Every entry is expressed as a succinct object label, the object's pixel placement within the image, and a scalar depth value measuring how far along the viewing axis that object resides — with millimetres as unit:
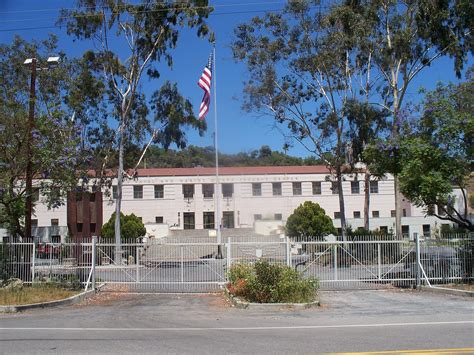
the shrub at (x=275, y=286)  15523
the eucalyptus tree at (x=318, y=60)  31884
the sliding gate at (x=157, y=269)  20328
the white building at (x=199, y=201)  62906
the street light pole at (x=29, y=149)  19859
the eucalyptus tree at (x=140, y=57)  31062
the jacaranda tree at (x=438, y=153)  19594
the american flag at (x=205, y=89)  29266
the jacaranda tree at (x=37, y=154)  19609
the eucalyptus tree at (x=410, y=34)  29594
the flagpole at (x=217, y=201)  29906
